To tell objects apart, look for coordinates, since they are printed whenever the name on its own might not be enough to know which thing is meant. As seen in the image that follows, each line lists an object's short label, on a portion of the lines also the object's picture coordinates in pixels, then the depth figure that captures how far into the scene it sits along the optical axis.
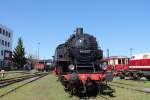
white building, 41.66
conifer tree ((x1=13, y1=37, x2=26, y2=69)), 47.78
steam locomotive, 8.50
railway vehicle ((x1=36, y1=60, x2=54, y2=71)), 36.06
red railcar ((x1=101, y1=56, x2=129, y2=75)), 19.96
